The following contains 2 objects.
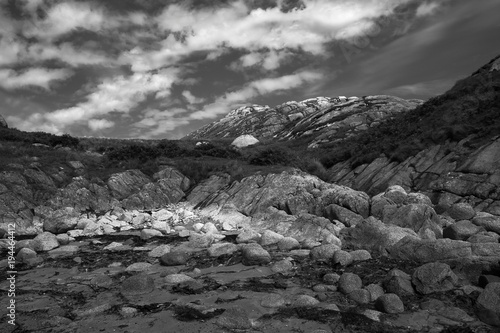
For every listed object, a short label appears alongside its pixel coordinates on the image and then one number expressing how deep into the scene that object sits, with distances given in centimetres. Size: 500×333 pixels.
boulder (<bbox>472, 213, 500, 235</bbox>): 1587
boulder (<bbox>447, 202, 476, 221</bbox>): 1816
